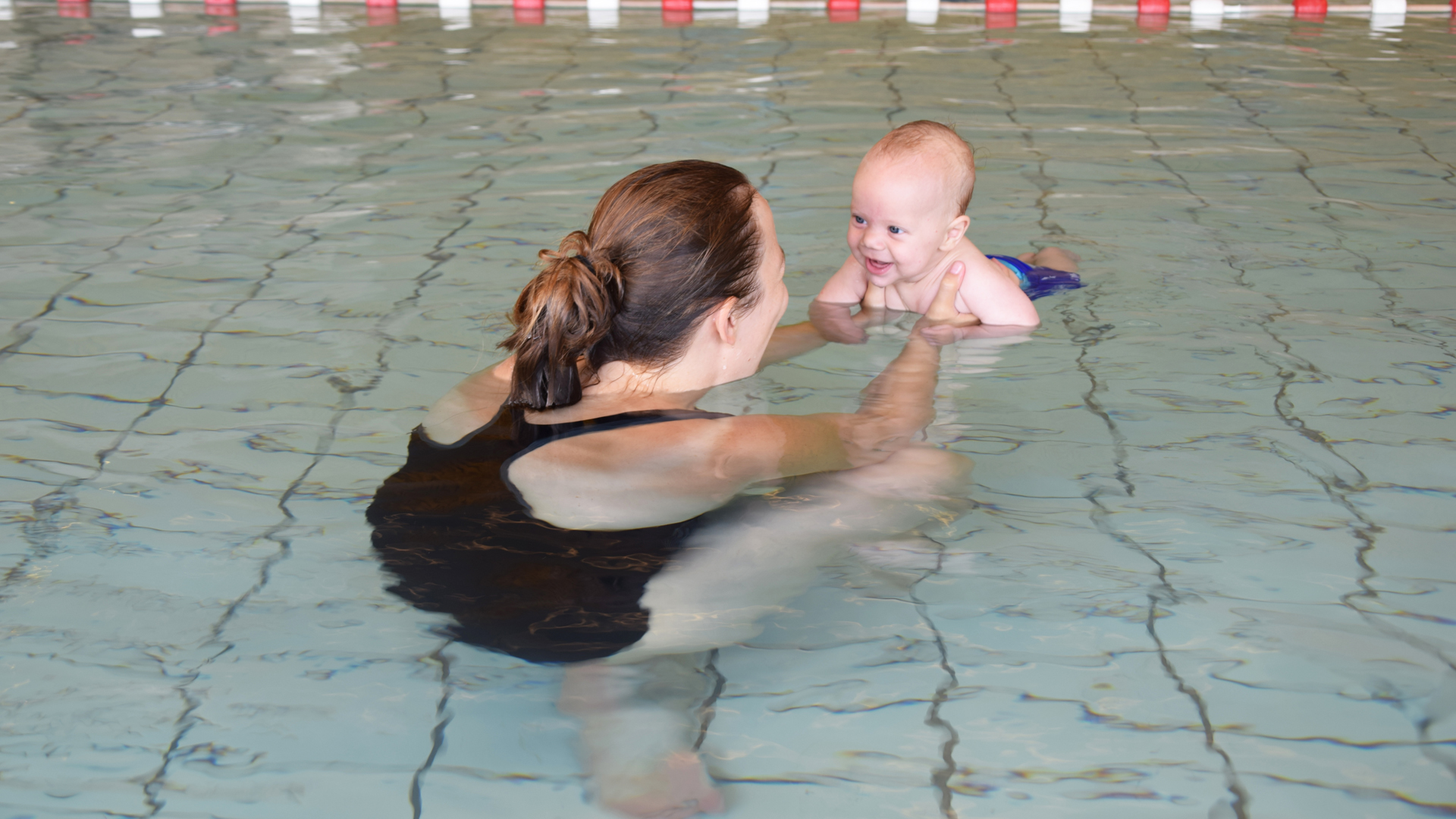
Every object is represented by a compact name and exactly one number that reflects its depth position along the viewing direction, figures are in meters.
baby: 2.89
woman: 2.42
